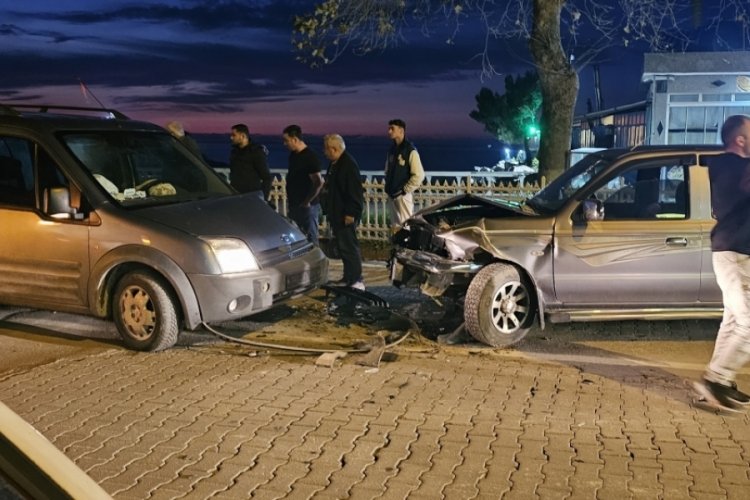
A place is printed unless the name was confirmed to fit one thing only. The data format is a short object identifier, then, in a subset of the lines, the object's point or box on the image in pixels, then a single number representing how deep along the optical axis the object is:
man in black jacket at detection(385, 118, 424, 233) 9.61
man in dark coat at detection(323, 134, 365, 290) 8.72
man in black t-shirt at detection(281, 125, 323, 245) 9.40
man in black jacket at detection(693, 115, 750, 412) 5.15
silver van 6.56
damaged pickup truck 6.84
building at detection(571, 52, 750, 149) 16.28
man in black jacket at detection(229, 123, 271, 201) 9.90
